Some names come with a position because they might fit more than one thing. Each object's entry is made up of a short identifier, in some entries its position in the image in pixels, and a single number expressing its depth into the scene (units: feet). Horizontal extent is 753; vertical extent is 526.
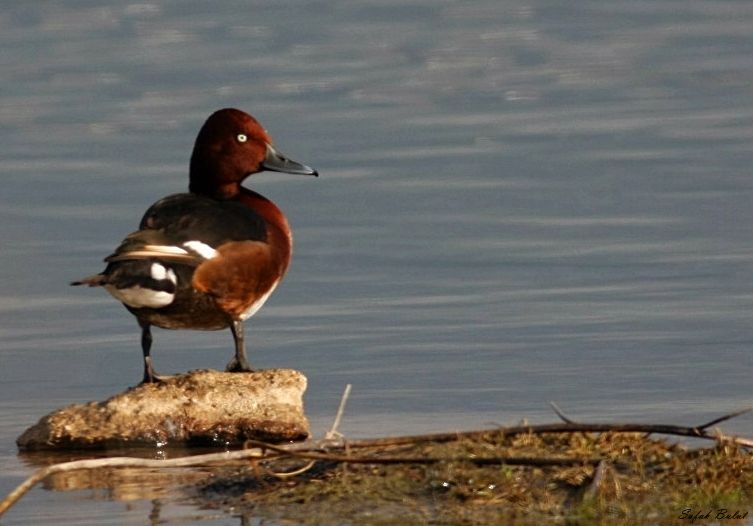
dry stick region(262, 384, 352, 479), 43.50
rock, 51.93
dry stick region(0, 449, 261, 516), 41.11
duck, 53.16
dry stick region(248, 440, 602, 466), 41.81
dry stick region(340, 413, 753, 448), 42.09
